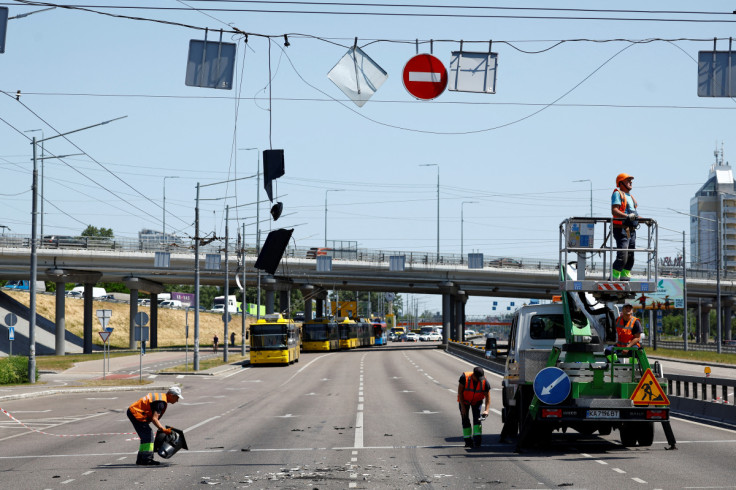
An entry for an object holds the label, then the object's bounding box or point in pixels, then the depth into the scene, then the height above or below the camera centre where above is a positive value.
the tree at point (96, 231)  189.60 +9.50
